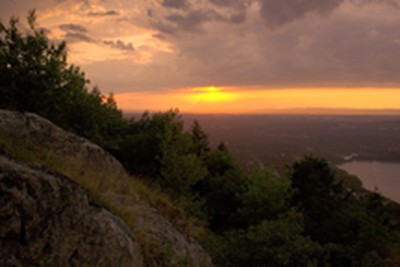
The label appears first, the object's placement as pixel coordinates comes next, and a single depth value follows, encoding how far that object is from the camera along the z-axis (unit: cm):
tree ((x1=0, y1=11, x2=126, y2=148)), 1883
